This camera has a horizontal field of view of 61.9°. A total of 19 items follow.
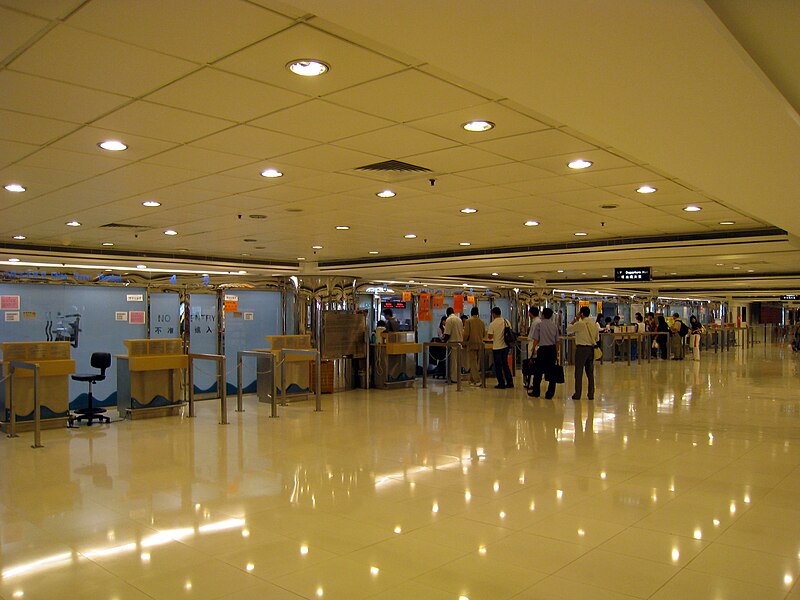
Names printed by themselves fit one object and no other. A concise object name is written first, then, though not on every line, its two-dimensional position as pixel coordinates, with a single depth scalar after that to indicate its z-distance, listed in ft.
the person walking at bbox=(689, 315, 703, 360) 68.74
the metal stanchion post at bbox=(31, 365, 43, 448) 25.32
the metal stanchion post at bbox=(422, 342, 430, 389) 44.31
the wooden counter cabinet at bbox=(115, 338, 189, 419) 32.60
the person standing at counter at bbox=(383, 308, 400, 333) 49.71
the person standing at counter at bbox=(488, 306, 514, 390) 40.78
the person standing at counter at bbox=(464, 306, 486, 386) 45.19
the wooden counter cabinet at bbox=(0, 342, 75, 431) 29.17
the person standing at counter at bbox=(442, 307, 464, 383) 47.34
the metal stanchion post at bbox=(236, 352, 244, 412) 33.96
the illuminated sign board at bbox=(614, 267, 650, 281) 52.21
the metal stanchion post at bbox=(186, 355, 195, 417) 32.84
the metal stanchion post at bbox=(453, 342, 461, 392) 41.76
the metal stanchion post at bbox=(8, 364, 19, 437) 27.00
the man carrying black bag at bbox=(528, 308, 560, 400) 37.65
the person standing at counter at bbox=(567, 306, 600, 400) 36.15
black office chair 30.89
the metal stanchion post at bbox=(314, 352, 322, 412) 34.39
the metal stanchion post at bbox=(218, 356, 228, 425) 30.06
